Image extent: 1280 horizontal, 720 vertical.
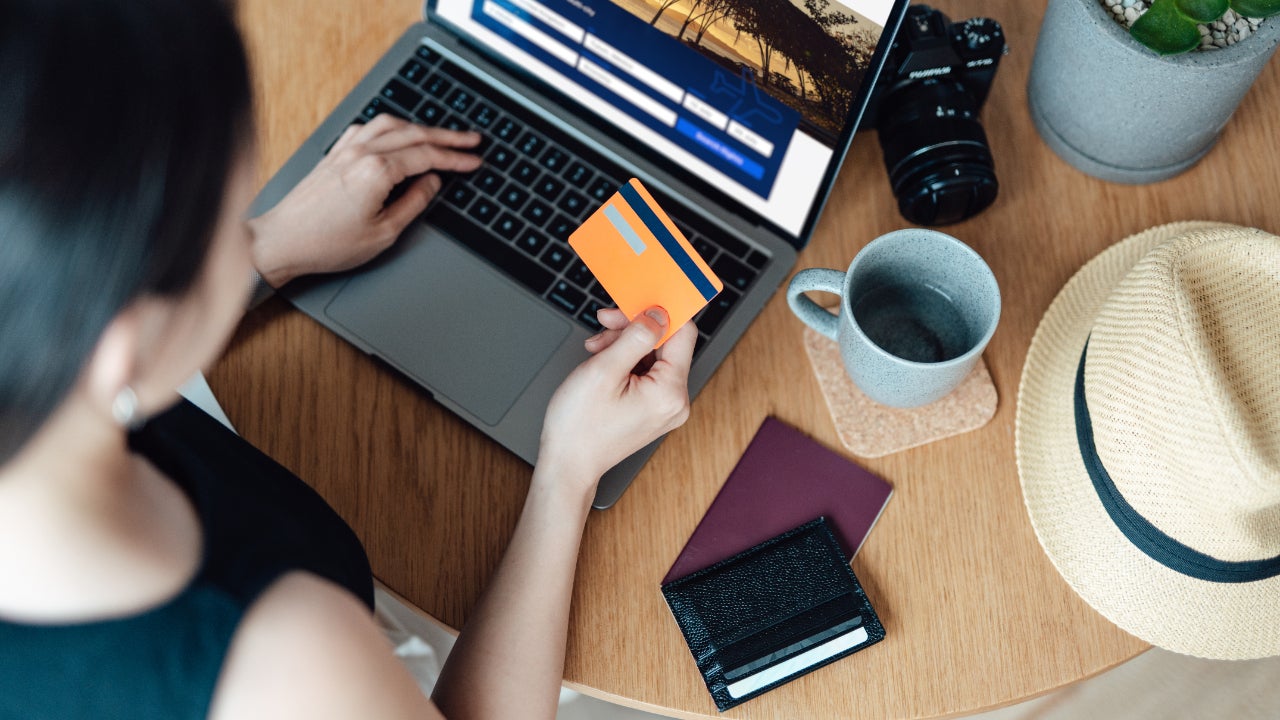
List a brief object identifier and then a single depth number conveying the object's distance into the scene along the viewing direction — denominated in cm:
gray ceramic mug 63
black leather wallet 66
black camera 72
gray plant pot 65
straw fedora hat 54
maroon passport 70
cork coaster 72
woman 39
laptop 70
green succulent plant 61
